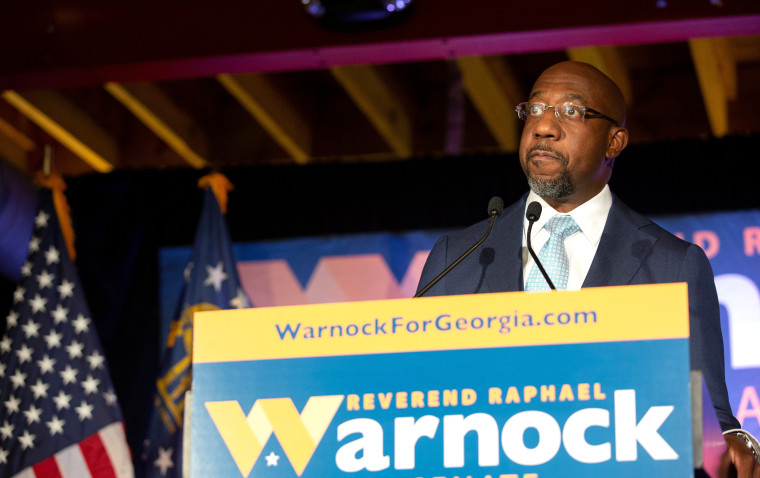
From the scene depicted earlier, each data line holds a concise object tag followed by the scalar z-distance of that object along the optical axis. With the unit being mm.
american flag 4512
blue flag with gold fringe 4672
